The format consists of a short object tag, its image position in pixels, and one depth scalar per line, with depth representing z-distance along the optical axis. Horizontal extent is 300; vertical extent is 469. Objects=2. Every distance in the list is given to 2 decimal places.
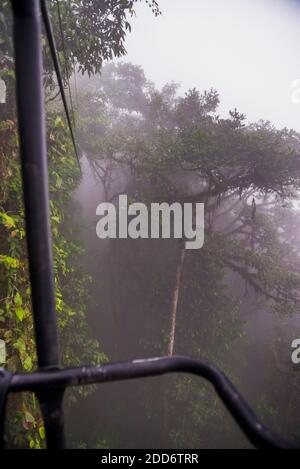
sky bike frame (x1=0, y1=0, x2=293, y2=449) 0.71
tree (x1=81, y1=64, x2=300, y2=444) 9.48
